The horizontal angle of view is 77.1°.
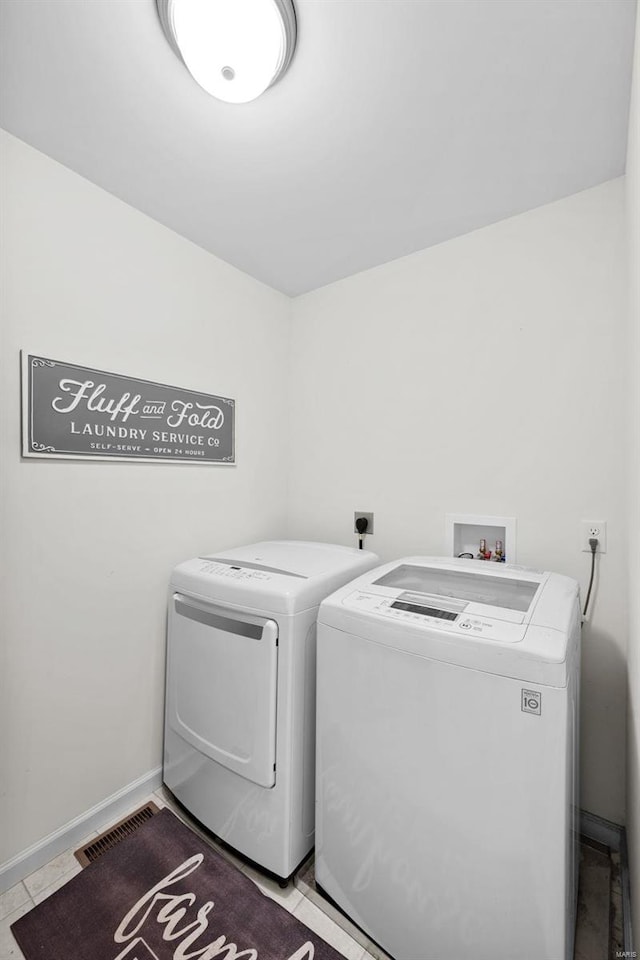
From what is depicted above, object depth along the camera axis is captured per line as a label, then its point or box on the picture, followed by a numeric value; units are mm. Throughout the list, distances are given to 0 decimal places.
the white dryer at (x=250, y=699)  1287
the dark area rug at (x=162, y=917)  1117
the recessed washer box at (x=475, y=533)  1662
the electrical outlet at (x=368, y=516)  2080
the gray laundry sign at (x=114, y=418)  1367
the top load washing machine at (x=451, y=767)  875
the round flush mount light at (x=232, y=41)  925
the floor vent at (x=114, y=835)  1408
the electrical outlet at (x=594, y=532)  1474
